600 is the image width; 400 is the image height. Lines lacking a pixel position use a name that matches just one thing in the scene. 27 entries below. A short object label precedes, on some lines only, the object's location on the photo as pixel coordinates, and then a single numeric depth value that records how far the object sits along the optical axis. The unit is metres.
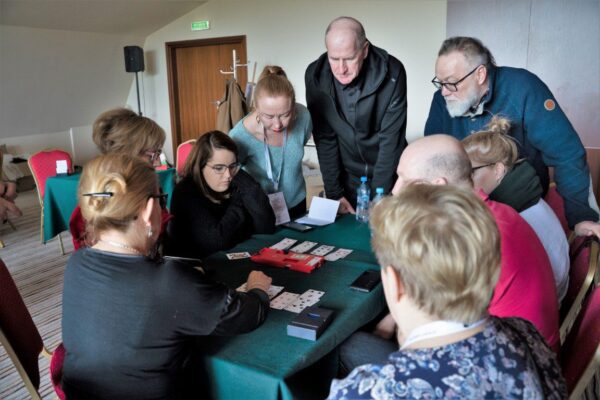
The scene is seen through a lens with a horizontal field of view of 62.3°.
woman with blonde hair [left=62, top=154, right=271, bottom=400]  1.22
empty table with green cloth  4.11
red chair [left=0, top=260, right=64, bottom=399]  1.50
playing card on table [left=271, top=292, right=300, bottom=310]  1.57
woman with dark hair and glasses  2.16
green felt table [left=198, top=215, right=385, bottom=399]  1.24
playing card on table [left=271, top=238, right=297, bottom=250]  2.11
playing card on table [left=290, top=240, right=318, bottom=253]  2.08
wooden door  7.28
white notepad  2.52
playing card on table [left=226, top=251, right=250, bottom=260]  2.00
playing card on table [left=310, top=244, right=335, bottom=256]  2.06
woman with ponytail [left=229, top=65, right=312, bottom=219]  2.32
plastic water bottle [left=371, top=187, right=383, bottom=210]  2.59
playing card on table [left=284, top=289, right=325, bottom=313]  1.56
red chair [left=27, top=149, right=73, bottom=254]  4.34
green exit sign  7.16
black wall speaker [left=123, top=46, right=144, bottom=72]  7.20
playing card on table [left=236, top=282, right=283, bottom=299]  1.65
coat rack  6.95
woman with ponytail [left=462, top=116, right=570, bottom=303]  1.79
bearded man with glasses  2.21
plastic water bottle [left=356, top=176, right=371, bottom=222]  2.57
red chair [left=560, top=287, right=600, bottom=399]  1.24
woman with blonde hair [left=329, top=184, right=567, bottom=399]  0.88
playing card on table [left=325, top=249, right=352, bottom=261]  2.01
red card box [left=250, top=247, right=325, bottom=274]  1.87
